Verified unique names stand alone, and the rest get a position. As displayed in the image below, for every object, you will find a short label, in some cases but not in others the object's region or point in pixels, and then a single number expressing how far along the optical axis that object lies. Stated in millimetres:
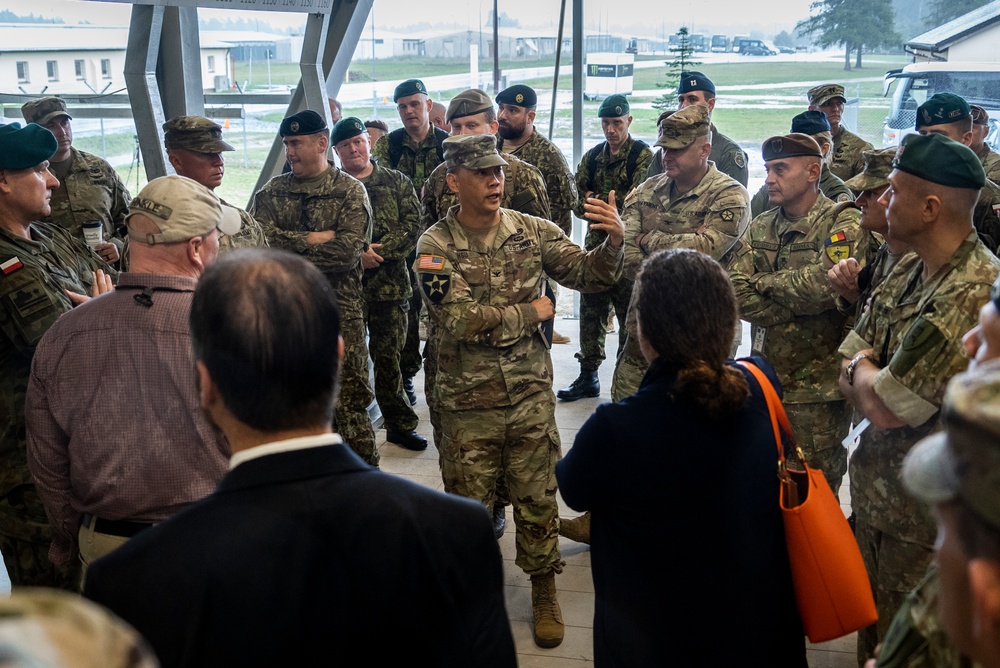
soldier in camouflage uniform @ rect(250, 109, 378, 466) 4410
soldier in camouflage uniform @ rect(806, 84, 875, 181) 5684
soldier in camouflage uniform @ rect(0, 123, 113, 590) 2727
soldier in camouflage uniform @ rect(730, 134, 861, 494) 3410
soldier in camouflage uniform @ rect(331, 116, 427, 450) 5070
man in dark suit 1158
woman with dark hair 1781
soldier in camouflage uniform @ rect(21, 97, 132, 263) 4203
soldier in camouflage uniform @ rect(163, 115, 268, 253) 3867
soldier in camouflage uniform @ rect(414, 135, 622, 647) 3215
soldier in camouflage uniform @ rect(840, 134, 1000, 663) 2252
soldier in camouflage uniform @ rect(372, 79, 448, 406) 5902
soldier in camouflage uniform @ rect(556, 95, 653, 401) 5715
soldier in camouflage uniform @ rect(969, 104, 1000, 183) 5027
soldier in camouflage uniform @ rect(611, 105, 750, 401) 3879
